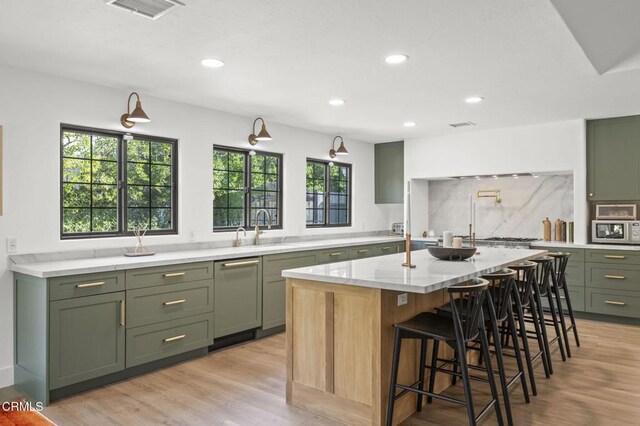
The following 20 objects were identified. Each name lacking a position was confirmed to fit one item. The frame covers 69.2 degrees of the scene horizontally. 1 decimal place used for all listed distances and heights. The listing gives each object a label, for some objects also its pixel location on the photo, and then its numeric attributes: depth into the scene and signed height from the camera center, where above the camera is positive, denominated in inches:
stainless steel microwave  209.3 -8.7
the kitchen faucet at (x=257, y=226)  212.7 -6.9
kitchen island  106.9 -29.5
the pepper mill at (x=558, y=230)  235.1 -9.0
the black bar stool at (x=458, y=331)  98.3 -26.4
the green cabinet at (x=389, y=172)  285.4 +25.1
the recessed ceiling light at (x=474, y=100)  179.2 +44.5
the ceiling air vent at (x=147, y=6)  97.1 +44.0
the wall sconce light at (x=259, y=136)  202.5 +33.9
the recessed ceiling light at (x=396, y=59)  131.2 +44.2
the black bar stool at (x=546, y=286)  155.0 -25.3
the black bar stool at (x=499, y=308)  113.7 -25.0
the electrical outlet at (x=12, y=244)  139.8 -10.0
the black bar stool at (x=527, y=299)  133.3 -26.4
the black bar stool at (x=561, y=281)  166.1 -25.5
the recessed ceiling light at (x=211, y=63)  135.3 +44.3
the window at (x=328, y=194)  257.6 +10.7
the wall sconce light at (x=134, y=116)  156.9 +32.9
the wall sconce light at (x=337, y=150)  248.1 +33.8
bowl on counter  145.9 -12.9
